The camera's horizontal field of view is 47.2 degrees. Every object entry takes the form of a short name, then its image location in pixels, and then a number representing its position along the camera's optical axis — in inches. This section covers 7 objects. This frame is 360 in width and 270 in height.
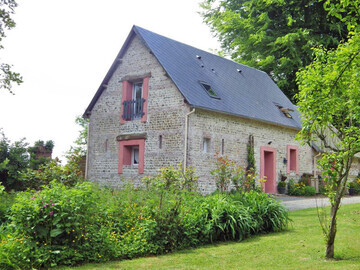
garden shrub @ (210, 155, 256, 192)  479.3
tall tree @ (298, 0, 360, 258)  242.1
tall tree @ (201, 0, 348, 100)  1081.4
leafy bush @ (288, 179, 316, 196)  799.7
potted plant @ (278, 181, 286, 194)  789.9
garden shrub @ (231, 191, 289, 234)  369.1
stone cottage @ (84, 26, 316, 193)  626.8
